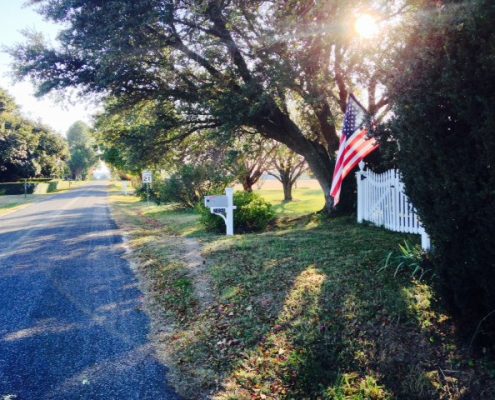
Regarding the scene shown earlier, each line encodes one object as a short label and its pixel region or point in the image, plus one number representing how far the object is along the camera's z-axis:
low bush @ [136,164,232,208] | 19.88
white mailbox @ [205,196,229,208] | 10.69
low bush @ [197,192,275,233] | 12.05
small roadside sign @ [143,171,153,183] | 23.38
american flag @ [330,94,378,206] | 7.89
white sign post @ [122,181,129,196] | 42.81
